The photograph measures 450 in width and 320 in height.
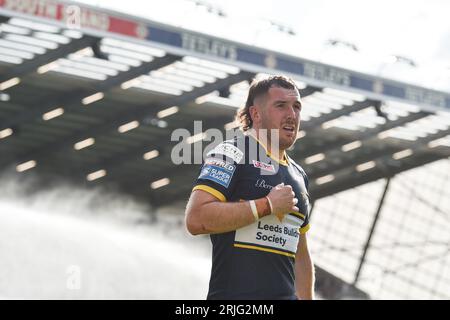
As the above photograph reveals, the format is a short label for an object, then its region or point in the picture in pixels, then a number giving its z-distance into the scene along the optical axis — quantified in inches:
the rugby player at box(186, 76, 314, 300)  293.6
